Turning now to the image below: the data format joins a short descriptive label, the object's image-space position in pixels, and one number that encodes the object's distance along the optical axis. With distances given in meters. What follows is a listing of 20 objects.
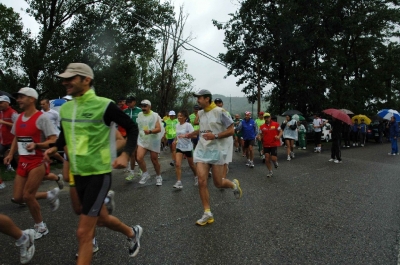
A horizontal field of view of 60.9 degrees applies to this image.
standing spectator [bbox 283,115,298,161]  13.44
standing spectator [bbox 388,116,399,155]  14.96
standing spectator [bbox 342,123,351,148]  20.20
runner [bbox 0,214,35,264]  3.25
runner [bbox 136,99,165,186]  7.48
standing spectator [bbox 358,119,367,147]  21.36
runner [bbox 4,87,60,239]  4.07
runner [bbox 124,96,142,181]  8.44
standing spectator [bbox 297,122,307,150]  17.78
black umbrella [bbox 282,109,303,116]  18.72
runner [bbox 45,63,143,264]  2.81
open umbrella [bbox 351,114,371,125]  21.63
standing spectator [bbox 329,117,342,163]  12.38
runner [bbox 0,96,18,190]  6.93
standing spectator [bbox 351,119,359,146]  21.31
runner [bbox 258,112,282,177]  9.16
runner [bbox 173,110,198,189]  7.33
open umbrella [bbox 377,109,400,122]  18.25
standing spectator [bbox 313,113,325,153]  16.63
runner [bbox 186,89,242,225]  4.96
